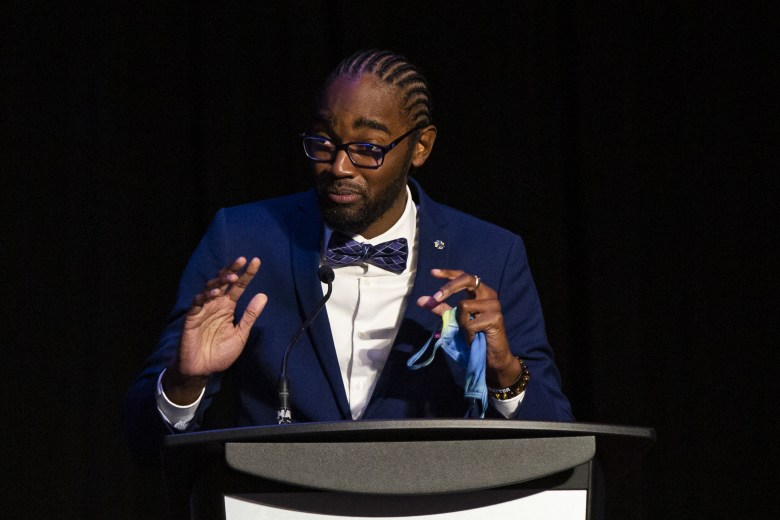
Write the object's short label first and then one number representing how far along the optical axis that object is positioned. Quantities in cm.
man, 624
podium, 567
